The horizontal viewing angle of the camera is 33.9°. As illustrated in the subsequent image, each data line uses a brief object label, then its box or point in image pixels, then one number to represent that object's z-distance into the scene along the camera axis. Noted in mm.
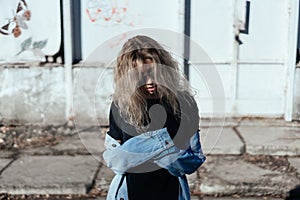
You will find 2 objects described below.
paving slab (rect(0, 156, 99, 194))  4496
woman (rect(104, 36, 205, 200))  2023
